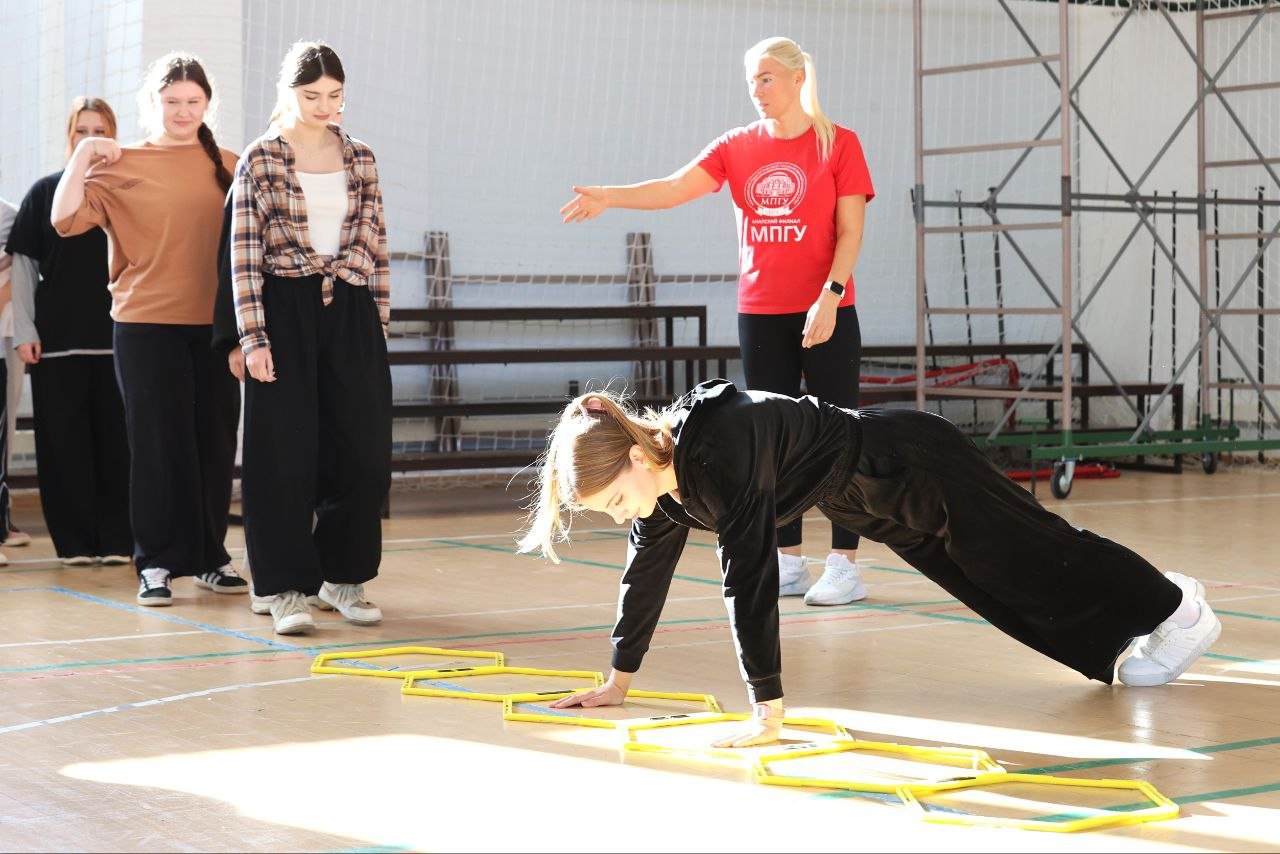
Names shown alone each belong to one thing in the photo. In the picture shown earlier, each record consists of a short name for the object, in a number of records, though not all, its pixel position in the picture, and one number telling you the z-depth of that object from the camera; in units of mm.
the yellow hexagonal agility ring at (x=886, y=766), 4520
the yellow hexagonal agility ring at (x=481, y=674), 5782
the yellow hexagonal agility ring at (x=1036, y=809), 4124
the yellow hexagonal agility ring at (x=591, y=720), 5328
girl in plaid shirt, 7196
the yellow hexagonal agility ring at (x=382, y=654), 6272
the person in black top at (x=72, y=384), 9641
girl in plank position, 4846
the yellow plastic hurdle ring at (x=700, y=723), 4904
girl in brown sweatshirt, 8089
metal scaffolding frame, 13305
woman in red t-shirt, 7857
